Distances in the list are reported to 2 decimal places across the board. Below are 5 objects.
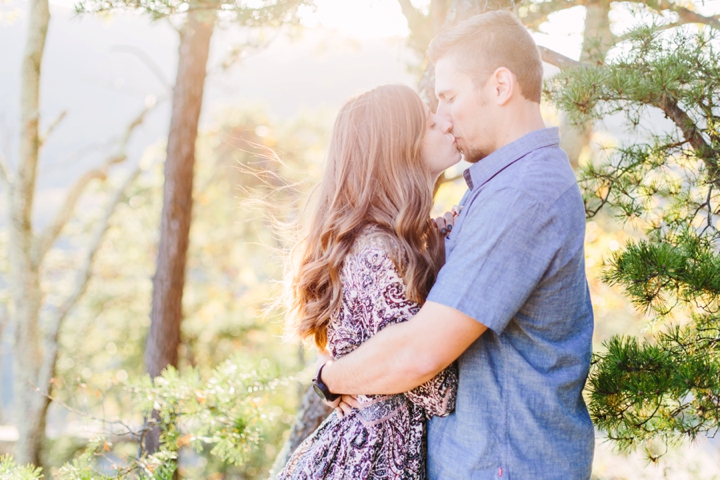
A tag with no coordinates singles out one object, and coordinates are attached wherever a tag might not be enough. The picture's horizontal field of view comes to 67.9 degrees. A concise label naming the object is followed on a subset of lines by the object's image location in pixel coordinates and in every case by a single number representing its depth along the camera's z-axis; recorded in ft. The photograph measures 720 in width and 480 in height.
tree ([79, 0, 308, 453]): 14.01
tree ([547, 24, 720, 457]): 4.34
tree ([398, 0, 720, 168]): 6.91
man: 3.43
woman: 4.04
